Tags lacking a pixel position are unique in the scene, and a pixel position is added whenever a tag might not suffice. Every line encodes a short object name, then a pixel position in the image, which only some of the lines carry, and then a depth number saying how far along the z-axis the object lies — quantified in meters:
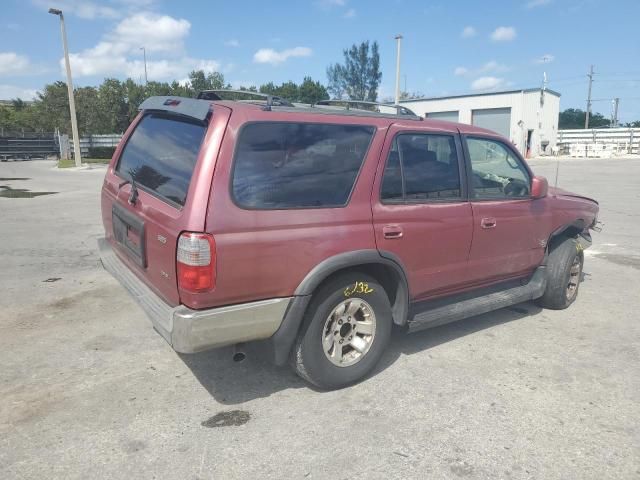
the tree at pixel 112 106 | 38.66
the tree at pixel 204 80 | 57.50
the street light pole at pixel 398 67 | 31.28
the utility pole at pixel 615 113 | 91.81
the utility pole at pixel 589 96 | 81.50
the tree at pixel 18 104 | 59.88
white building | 47.38
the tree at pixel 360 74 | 74.00
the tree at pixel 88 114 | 38.34
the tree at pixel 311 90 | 69.50
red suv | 2.90
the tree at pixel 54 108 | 40.78
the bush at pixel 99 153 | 36.97
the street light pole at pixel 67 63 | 24.28
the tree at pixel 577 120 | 88.62
